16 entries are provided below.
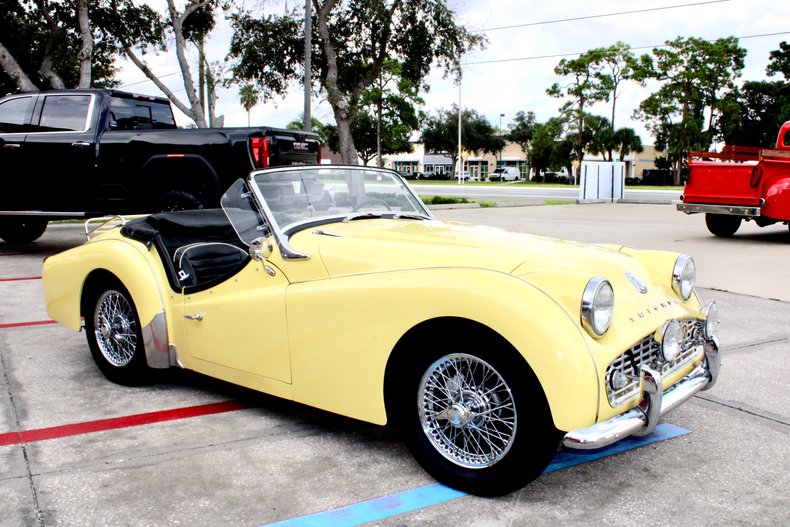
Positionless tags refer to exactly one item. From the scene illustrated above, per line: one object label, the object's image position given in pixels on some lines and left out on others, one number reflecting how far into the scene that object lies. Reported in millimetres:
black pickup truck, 8539
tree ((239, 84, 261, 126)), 25047
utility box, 24936
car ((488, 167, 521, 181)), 86200
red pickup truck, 11398
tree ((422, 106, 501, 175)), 78438
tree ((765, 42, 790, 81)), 51656
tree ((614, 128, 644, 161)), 61094
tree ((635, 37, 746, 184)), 51875
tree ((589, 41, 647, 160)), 54344
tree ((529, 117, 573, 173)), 63281
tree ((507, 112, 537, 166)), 89188
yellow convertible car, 2705
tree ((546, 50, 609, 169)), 55881
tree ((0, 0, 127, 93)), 18094
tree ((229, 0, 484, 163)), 23203
